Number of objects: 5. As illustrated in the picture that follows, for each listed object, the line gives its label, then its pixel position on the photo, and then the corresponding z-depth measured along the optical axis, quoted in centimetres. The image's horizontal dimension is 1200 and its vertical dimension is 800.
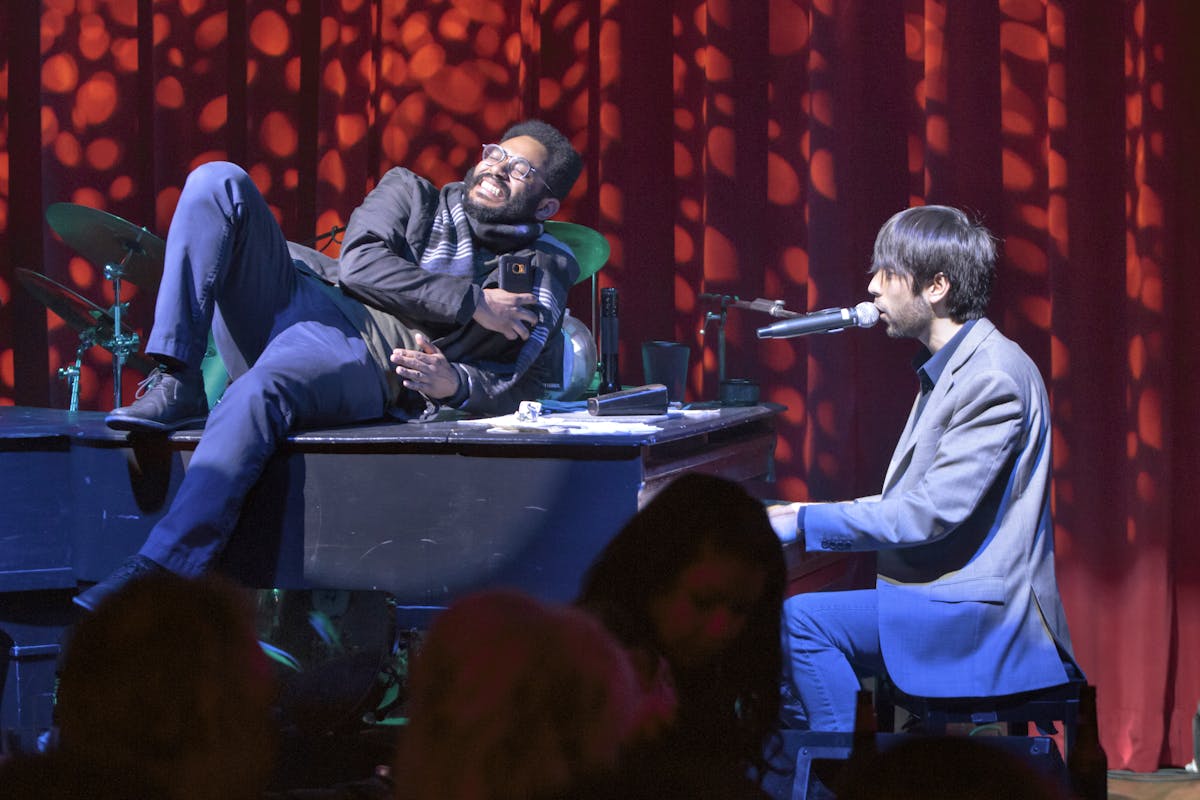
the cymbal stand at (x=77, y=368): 599
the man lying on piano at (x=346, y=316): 442
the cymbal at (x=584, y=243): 610
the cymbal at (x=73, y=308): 580
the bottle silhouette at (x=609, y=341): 584
